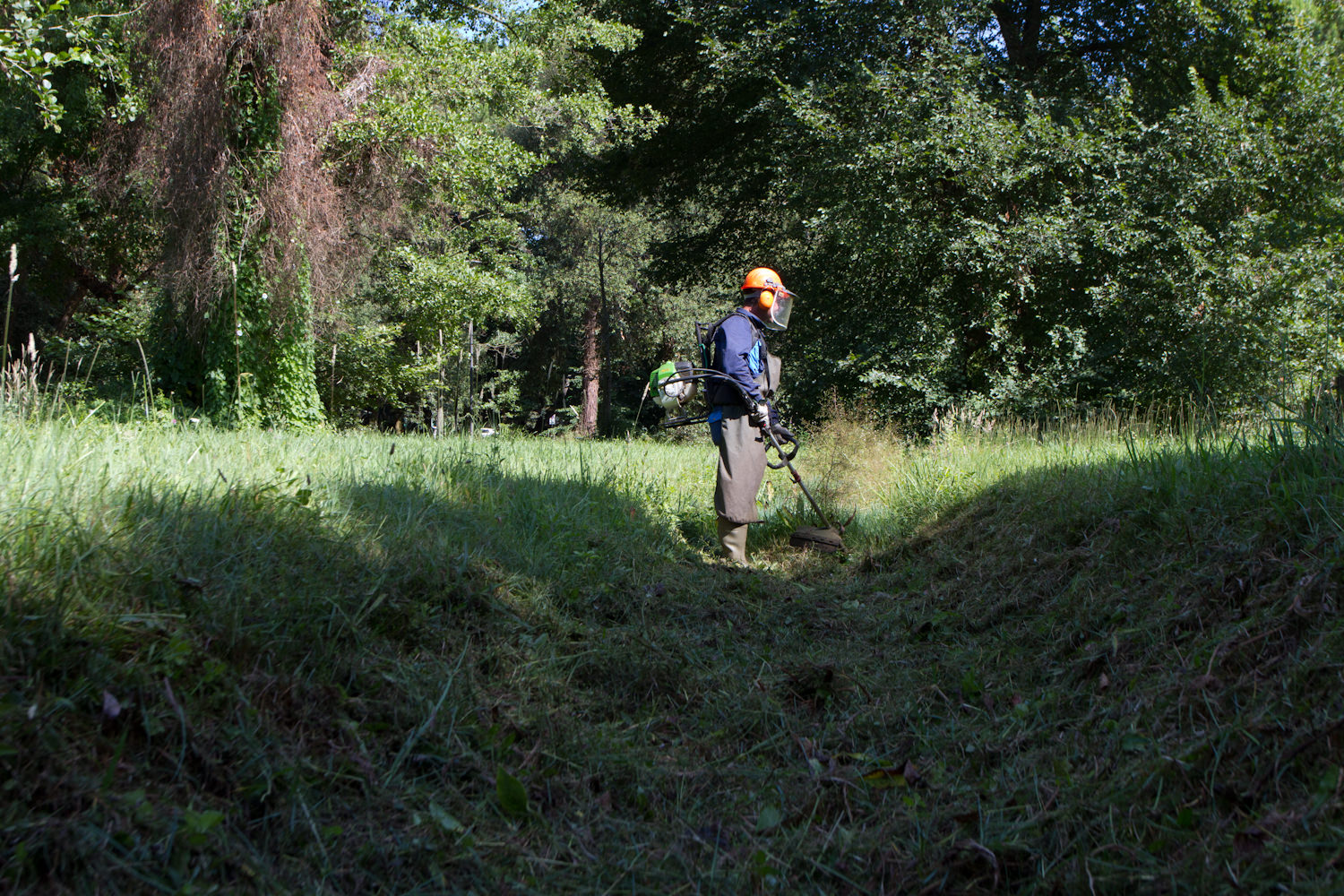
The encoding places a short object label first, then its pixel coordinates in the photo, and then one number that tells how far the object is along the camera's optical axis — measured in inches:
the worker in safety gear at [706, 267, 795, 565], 285.9
